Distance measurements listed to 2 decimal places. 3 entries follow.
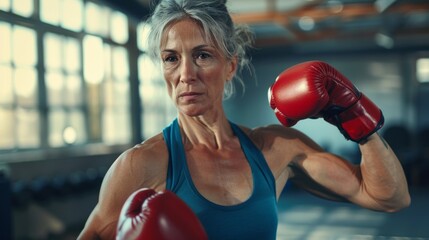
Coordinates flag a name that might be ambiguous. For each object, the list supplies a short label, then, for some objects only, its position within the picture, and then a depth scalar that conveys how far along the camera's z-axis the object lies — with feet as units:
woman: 4.31
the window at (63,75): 15.05
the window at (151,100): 24.52
